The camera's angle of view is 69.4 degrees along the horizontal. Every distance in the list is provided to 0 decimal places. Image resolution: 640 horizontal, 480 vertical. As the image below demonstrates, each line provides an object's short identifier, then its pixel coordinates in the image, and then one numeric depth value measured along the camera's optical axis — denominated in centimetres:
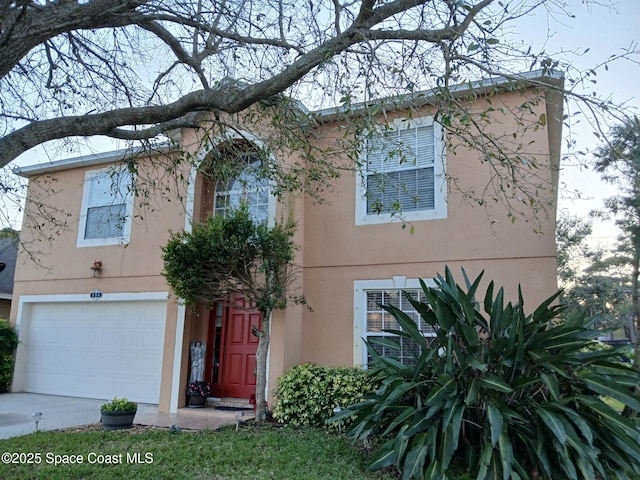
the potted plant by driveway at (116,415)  738
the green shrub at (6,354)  1140
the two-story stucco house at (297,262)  789
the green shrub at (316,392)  727
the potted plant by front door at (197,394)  880
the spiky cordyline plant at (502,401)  460
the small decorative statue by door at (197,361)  902
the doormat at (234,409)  858
